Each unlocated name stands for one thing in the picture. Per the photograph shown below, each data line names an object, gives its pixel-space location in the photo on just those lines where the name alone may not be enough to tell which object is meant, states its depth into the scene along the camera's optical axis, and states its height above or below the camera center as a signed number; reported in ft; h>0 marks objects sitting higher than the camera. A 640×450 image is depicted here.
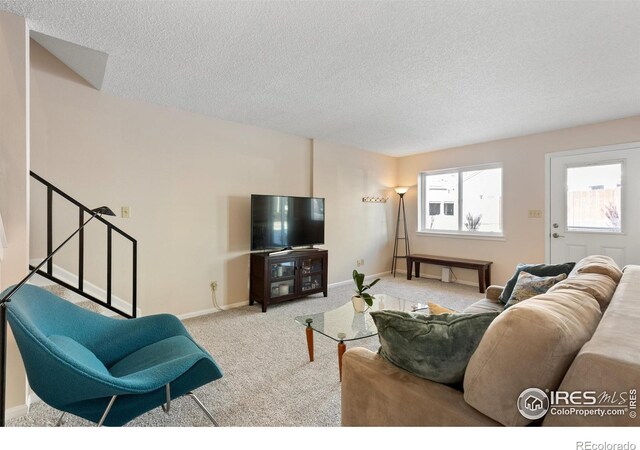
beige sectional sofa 2.60 -1.41
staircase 7.60 -1.60
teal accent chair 3.96 -2.18
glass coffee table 6.83 -2.49
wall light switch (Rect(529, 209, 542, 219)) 14.27 +0.43
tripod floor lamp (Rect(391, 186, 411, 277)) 19.40 -1.02
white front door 12.06 +0.81
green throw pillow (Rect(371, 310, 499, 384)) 3.49 -1.40
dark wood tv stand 12.35 -2.25
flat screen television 12.64 +0.06
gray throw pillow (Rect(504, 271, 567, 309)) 7.59 -1.62
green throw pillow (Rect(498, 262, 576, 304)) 8.33 -1.37
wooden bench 15.20 -2.17
